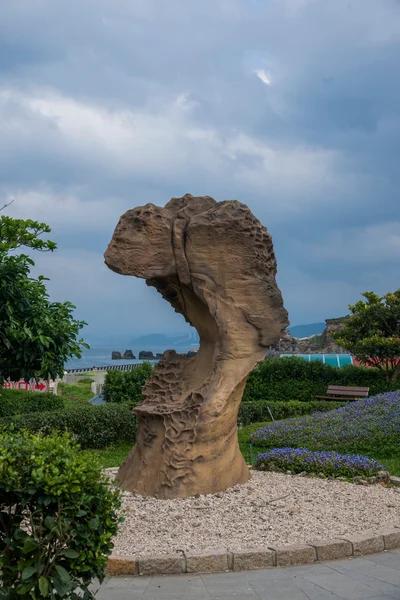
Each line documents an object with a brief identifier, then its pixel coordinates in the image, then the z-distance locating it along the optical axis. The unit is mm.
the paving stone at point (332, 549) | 5488
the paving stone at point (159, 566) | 5129
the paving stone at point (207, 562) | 5160
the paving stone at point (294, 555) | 5344
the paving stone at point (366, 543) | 5629
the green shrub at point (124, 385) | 17500
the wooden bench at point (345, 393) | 18047
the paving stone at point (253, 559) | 5234
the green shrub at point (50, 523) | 3572
